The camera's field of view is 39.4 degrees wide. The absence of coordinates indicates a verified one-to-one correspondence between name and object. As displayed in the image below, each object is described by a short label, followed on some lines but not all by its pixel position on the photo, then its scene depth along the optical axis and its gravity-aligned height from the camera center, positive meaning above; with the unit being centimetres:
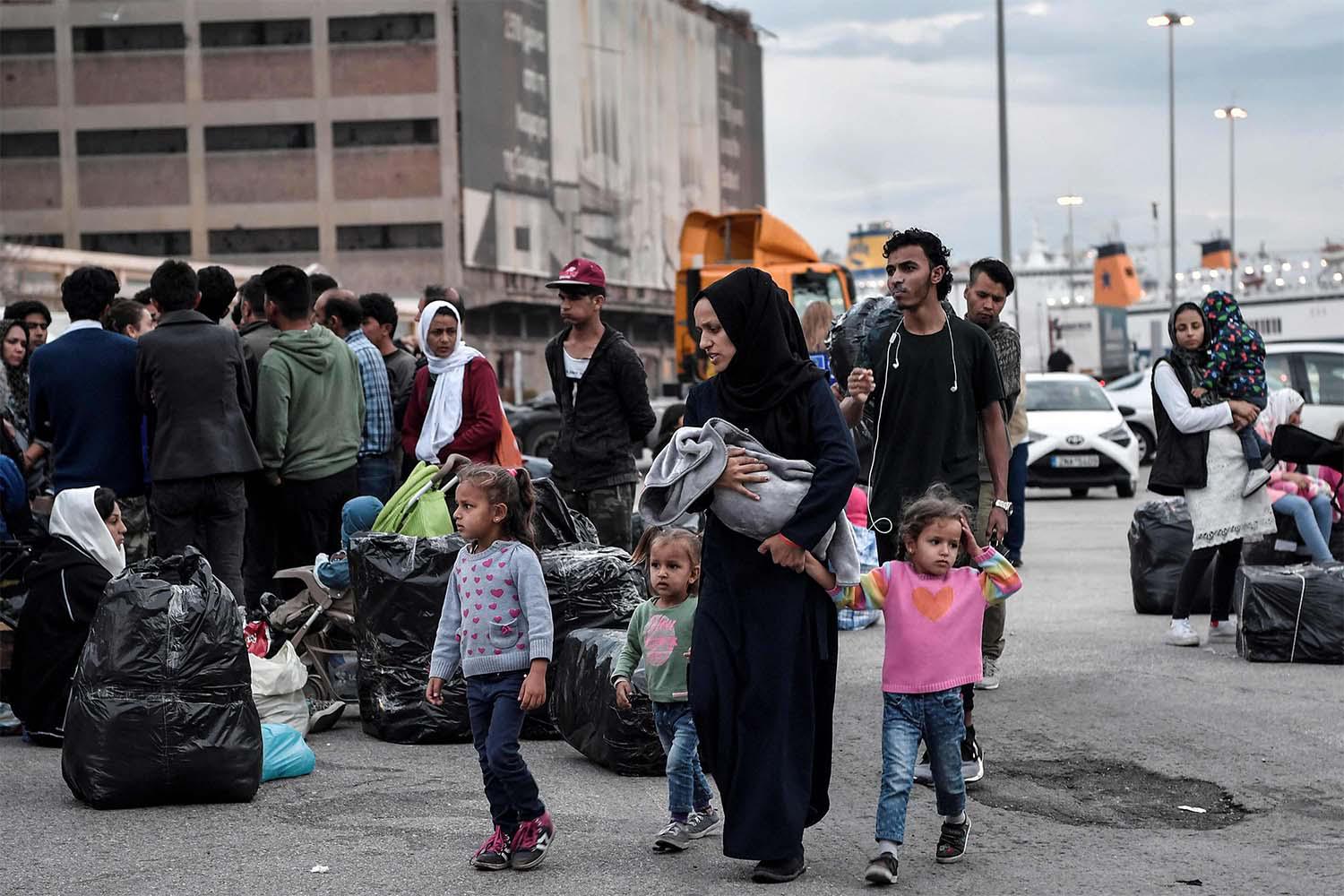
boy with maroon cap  920 -24
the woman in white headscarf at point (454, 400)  922 -17
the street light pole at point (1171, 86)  5381 +767
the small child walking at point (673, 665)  598 -99
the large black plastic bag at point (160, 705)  663 -120
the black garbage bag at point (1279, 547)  1187 -128
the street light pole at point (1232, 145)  7731 +856
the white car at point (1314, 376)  2206 -33
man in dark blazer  842 -27
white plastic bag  774 -133
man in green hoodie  930 -24
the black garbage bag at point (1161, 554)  1201 -130
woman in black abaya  535 -75
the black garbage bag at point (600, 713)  720 -137
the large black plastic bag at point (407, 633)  795 -114
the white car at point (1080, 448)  2245 -114
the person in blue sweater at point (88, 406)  858 -16
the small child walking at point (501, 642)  569 -86
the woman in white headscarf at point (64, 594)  777 -92
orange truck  3064 +171
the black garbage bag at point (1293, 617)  984 -141
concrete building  7438 +919
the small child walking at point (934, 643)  570 -88
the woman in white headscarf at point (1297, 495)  1160 -92
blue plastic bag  714 -148
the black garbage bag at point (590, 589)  809 -98
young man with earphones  676 -13
